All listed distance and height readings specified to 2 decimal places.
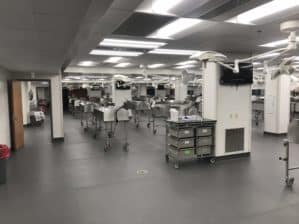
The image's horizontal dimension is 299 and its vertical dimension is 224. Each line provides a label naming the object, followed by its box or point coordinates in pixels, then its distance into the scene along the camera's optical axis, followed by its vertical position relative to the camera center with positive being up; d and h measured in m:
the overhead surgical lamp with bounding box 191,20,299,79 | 2.97 +0.64
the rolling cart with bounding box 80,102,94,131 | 10.28 -0.60
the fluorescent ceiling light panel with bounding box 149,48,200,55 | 6.59 +1.23
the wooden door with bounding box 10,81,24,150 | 6.90 -0.59
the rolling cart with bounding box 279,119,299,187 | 3.87 -0.70
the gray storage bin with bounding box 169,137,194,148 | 5.13 -1.01
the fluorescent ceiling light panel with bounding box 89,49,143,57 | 6.58 +1.22
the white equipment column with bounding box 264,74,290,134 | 8.55 -0.35
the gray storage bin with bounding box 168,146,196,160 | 5.15 -1.25
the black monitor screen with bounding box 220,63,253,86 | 5.40 +0.42
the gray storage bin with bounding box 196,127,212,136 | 5.31 -0.80
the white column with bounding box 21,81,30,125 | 11.52 -0.25
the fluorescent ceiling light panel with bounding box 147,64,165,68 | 11.08 +1.34
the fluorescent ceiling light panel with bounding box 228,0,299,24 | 3.04 +1.15
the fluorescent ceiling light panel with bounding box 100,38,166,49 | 5.25 +1.18
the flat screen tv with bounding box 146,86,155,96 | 23.13 +0.42
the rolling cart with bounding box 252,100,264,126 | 11.80 -0.68
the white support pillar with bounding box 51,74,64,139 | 8.00 -0.29
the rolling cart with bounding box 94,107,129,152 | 6.69 -0.53
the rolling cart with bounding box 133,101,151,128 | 11.60 -0.57
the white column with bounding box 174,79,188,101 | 15.52 +0.20
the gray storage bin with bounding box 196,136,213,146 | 5.33 -1.02
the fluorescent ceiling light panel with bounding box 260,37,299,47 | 5.35 +1.16
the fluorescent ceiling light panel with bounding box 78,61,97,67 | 9.15 +1.29
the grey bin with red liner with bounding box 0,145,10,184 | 4.30 -1.18
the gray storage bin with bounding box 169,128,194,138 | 5.12 -0.80
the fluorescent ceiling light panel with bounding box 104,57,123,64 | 8.16 +1.27
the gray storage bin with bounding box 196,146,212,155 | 5.36 -1.23
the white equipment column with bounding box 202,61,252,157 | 5.49 -0.38
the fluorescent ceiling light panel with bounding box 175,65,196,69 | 10.98 +1.31
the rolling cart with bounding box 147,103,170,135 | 11.33 -0.72
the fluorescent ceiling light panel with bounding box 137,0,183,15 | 2.97 +1.13
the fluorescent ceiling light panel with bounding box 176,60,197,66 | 9.52 +1.29
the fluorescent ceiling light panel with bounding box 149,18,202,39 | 3.77 +1.15
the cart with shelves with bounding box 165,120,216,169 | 5.14 -0.97
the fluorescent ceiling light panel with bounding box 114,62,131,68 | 9.68 +1.31
